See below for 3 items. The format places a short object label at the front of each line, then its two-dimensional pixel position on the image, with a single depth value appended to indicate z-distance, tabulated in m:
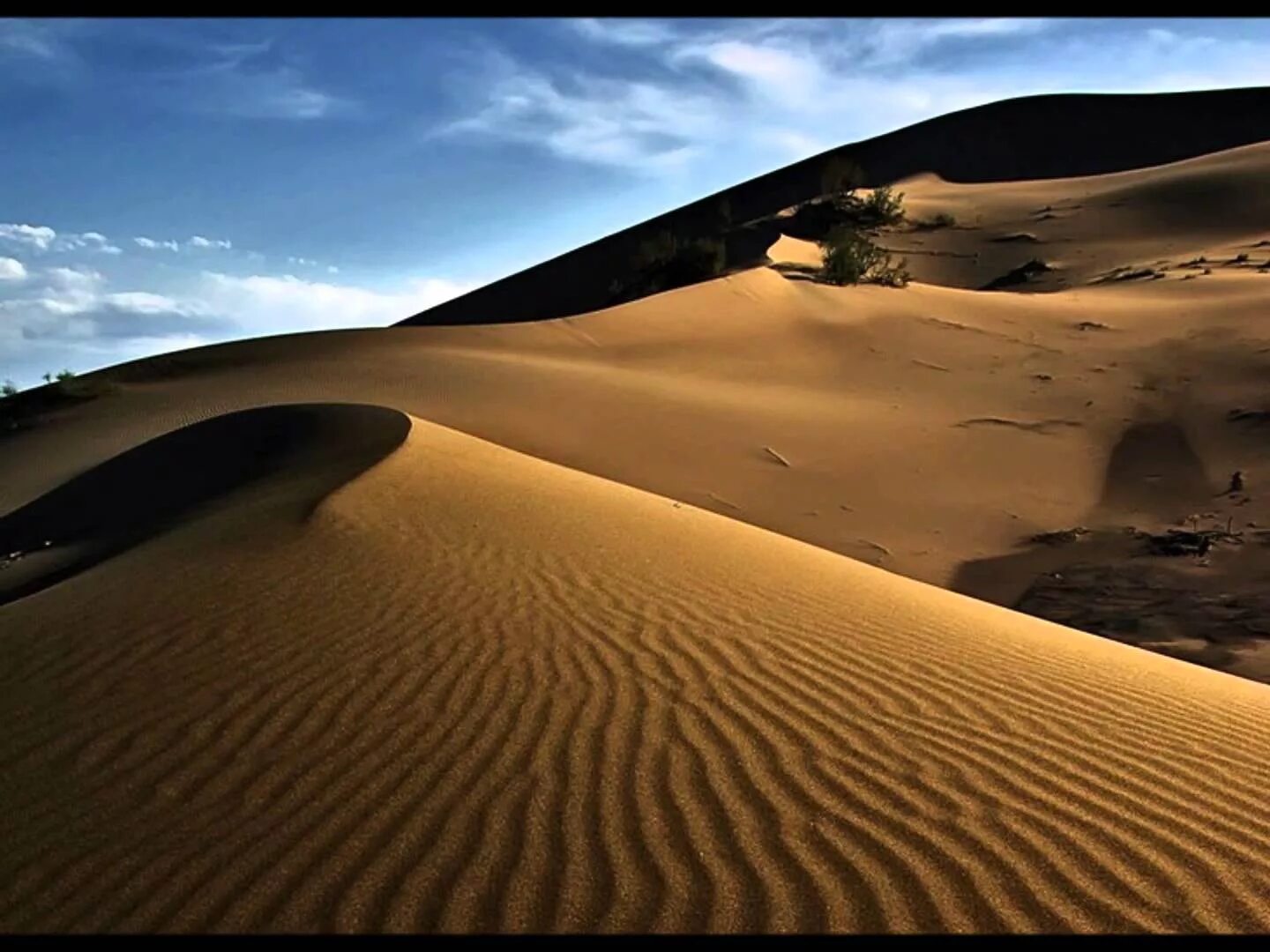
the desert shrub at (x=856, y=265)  26.02
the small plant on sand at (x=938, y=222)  42.41
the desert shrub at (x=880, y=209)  40.31
